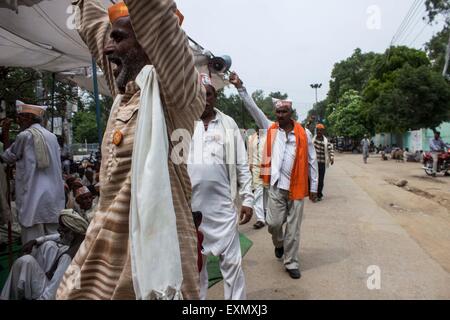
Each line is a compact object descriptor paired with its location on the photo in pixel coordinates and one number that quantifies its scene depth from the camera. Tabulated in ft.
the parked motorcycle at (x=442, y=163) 50.55
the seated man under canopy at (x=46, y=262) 10.35
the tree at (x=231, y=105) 67.56
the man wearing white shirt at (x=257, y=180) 21.85
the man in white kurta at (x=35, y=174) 14.15
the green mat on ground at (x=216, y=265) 14.28
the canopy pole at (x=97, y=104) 17.87
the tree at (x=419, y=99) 67.26
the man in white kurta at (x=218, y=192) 10.98
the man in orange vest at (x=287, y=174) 15.24
